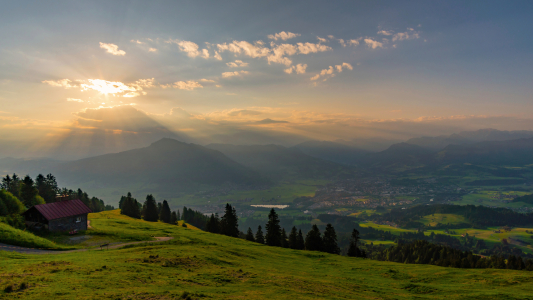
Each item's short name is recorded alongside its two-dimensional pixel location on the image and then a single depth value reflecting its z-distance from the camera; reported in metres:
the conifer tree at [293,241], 81.12
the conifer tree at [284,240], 85.44
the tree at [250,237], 86.88
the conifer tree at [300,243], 81.74
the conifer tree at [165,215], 108.75
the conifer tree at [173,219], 107.11
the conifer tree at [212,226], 91.38
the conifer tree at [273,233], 79.25
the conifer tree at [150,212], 101.25
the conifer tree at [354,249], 71.69
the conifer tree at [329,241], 74.62
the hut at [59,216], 48.41
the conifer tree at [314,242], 74.69
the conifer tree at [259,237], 91.31
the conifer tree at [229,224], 84.88
